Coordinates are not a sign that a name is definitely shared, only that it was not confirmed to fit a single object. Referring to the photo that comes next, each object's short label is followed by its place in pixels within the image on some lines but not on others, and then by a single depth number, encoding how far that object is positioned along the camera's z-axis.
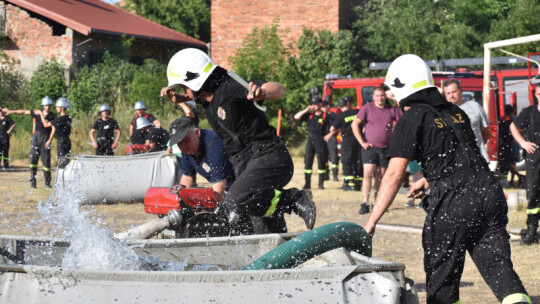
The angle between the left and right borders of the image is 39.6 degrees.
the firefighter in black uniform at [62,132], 15.05
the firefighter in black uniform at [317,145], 15.66
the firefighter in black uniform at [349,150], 14.91
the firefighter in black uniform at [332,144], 16.23
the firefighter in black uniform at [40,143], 15.28
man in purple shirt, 11.60
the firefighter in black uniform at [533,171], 8.33
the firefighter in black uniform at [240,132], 5.50
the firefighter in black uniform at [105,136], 15.79
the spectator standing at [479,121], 9.38
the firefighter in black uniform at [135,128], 15.54
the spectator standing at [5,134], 20.64
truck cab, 13.91
